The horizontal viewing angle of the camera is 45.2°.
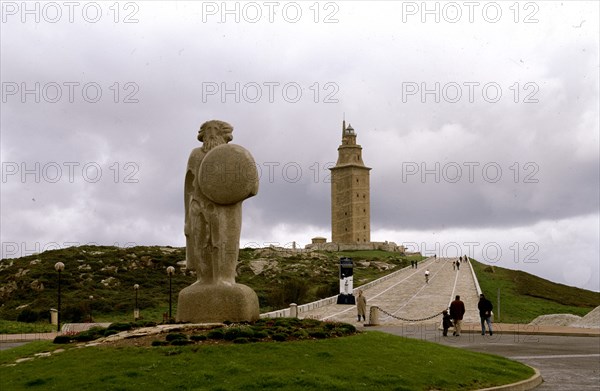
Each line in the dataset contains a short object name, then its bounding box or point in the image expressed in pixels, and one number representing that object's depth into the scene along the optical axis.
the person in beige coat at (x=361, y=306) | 27.44
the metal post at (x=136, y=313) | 34.01
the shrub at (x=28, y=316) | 36.28
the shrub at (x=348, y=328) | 13.77
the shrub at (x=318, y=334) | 12.82
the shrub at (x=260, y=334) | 12.19
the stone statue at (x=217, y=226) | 13.91
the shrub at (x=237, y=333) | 12.04
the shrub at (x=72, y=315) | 35.99
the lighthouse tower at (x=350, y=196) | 119.38
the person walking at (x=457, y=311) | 21.83
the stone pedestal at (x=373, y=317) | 25.92
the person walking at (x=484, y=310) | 22.16
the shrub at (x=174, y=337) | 11.93
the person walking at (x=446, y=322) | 21.92
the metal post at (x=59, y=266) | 28.00
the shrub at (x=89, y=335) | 13.35
